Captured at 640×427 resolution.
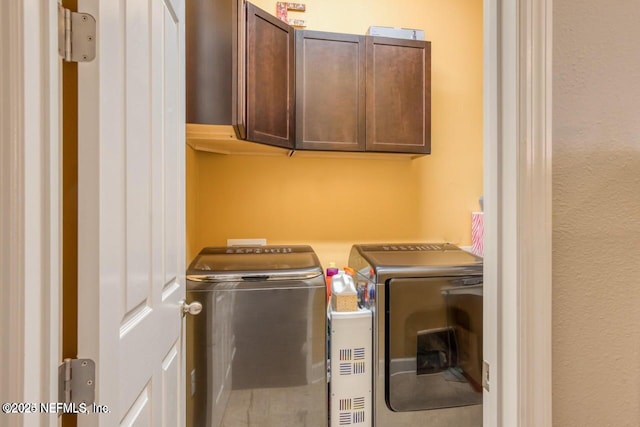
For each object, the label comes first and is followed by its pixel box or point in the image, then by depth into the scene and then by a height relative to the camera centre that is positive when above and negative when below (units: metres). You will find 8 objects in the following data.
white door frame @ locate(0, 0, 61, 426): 0.45 +0.00
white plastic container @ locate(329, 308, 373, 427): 1.54 -0.78
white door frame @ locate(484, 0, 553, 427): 0.60 -0.01
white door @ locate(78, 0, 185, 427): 0.58 +0.00
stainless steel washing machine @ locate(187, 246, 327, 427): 1.40 -0.63
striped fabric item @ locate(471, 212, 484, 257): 2.22 -0.17
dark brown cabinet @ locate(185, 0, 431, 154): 1.51 +0.69
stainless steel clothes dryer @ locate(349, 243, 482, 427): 1.53 -0.66
